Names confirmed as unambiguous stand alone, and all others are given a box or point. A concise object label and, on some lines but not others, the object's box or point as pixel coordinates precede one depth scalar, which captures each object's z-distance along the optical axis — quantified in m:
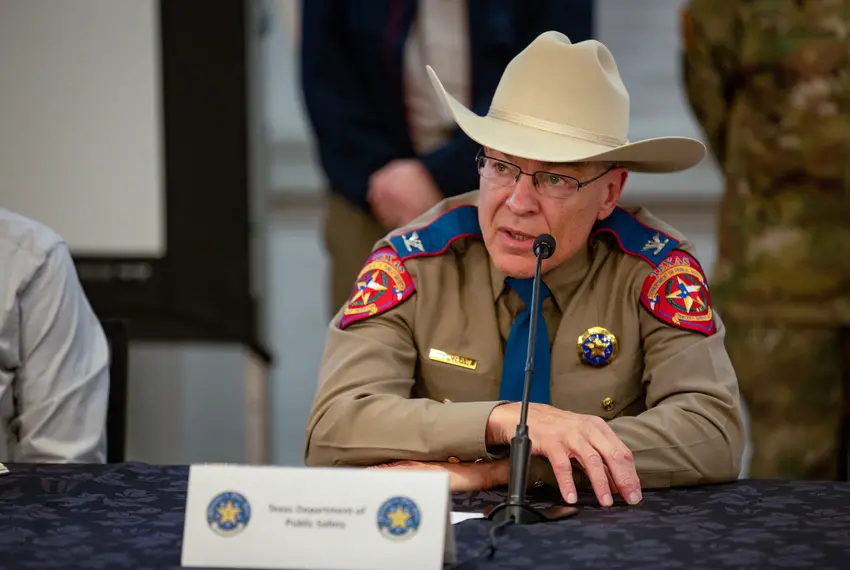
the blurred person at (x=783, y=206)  7.18
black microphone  3.90
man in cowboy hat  4.66
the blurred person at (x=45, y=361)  5.20
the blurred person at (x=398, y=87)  7.23
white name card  3.30
